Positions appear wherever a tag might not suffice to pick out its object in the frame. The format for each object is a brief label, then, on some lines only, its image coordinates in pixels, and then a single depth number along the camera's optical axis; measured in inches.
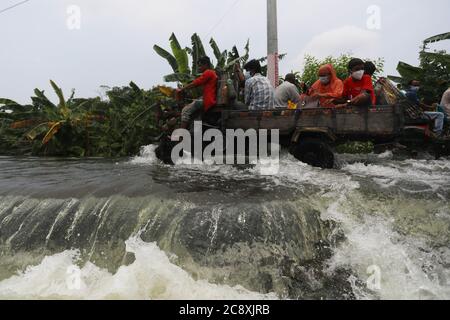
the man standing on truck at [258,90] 301.3
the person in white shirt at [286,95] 314.8
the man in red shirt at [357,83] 271.6
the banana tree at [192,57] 456.8
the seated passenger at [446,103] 352.2
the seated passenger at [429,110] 334.0
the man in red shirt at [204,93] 299.7
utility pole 402.0
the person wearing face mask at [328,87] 275.7
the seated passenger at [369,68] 282.6
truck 245.6
